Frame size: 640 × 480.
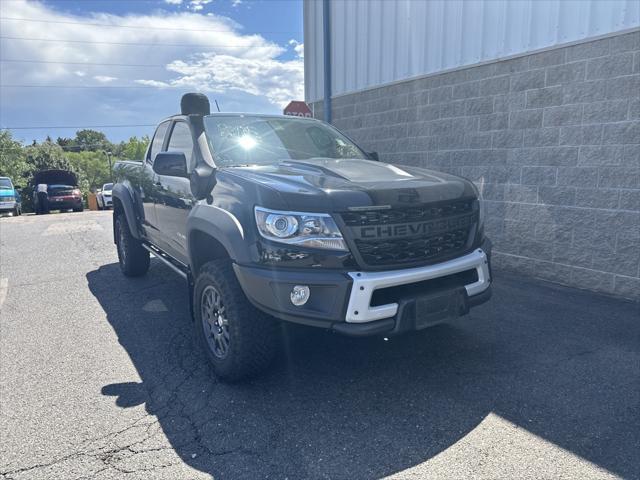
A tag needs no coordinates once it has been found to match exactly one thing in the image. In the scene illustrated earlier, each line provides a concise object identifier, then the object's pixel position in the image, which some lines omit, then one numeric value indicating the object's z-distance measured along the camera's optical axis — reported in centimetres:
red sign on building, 805
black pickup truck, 270
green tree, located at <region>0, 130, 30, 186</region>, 2881
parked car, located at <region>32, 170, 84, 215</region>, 2048
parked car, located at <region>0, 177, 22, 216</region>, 1839
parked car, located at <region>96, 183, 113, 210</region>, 2556
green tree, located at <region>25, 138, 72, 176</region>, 3691
